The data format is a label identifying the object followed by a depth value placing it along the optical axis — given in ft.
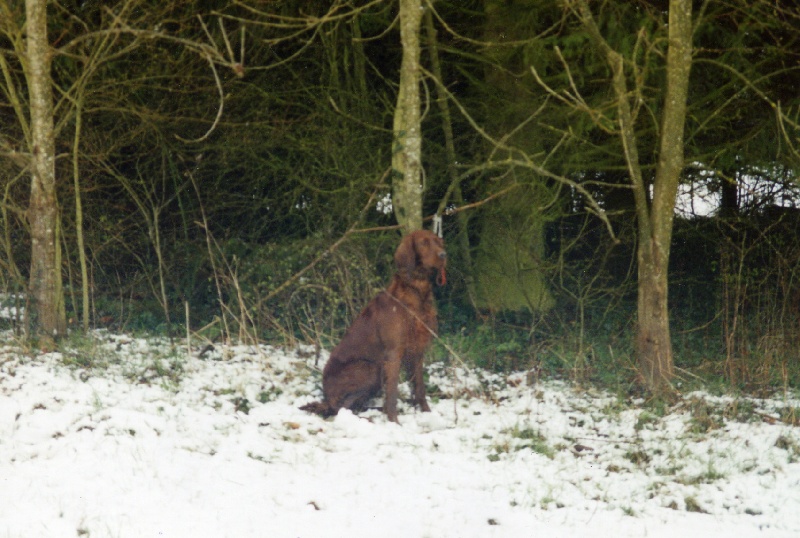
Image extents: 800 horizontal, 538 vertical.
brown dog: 43.09
